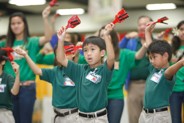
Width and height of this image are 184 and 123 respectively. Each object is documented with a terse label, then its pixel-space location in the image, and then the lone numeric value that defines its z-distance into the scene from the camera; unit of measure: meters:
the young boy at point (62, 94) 6.28
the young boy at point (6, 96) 6.41
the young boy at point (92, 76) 5.43
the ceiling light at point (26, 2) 18.44
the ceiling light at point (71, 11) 21.01
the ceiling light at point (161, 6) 19.54
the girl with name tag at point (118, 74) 6.54
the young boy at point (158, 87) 5.67
